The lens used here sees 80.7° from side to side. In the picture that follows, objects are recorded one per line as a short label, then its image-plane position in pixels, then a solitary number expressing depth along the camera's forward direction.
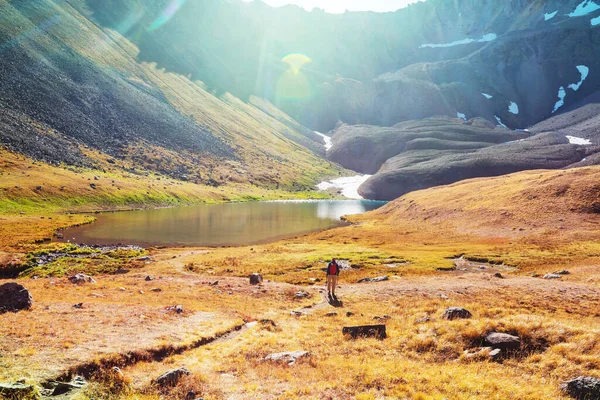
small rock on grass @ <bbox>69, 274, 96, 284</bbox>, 35.31
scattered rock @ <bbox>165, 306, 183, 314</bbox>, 24.20
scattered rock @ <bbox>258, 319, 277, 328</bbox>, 22.62
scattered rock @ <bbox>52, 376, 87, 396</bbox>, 11.54
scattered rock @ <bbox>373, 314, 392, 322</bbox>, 23.18
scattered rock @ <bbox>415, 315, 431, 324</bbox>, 21.31
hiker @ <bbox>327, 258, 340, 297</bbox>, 31.10
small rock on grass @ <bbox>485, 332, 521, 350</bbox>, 16.12
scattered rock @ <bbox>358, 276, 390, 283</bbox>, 38.63
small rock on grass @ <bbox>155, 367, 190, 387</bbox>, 13.11
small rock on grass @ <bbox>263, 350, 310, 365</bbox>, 16.14
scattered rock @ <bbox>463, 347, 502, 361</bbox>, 15.50
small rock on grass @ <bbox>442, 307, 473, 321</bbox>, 21.35
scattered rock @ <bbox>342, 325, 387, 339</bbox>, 19.27
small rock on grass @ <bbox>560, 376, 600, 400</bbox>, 11.92
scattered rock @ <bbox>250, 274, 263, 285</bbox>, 37.72
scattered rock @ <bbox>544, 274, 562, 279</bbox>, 34.66
